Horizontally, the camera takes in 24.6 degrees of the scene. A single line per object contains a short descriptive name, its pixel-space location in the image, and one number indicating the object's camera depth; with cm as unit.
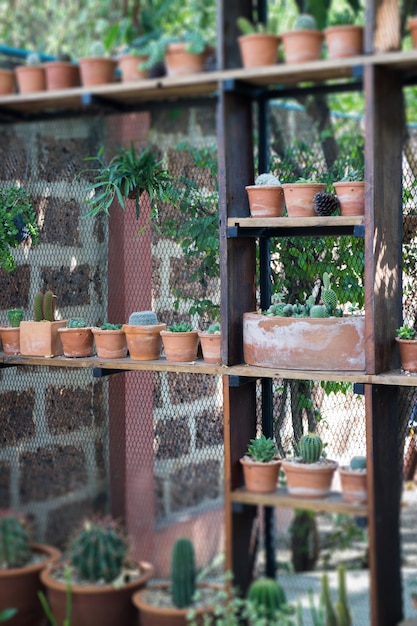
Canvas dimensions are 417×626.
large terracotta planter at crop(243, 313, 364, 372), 371
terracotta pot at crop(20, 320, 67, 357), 425
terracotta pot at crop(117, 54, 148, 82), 394
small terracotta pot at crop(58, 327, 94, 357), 420
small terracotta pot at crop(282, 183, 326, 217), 381
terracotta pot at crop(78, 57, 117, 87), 399
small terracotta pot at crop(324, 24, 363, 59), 357
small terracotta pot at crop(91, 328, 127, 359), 414
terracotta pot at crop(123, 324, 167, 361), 407
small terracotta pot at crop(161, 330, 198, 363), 402
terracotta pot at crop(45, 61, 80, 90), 409
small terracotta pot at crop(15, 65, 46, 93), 414
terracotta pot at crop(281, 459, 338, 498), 379
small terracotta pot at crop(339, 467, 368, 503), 371
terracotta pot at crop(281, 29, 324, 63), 363
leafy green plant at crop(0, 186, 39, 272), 439
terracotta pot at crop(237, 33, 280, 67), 368
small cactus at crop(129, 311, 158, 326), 412
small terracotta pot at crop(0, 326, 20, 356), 436
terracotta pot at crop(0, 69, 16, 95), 422
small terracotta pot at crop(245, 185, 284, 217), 386
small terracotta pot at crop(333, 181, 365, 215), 370
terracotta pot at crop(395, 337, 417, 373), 368
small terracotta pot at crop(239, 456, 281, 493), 384
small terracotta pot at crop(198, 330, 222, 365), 395
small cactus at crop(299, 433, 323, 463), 387
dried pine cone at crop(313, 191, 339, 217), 376
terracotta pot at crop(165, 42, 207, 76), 380
